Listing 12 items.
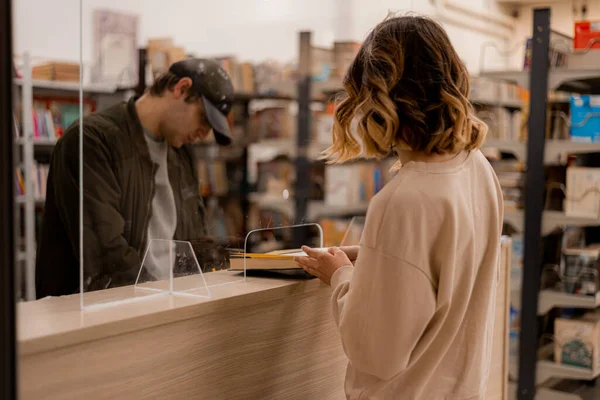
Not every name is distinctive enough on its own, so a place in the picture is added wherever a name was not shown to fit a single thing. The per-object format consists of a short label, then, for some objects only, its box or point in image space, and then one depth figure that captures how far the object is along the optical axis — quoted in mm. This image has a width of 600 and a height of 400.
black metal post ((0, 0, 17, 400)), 803
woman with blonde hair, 1201
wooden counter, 1136
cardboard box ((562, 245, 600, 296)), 3812
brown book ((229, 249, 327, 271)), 1627
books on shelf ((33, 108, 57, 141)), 5250
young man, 1683
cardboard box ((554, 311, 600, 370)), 3787
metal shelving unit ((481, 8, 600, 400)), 3816
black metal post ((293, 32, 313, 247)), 4250
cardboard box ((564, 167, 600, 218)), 3795
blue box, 3816
